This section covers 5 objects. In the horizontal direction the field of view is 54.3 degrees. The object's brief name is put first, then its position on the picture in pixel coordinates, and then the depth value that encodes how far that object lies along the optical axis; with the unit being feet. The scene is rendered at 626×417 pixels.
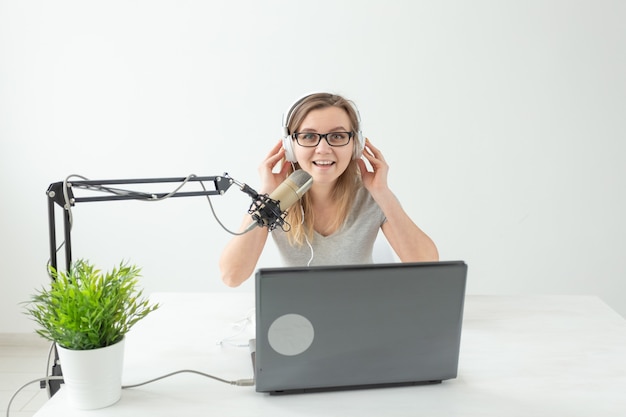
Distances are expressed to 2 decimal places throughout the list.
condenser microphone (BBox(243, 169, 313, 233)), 4.01
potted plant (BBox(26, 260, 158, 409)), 3.50
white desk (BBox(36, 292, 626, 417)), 3.65
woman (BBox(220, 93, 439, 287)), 5.90
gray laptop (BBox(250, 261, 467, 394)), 3.61
